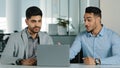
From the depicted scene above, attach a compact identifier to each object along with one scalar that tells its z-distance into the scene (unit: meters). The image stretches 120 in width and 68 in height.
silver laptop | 2.00
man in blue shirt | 2.66
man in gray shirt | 2.41
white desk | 2.09
